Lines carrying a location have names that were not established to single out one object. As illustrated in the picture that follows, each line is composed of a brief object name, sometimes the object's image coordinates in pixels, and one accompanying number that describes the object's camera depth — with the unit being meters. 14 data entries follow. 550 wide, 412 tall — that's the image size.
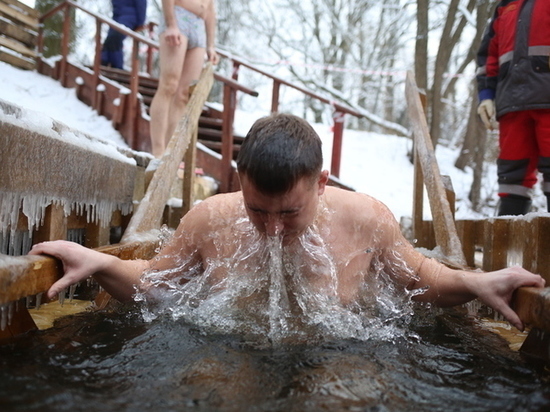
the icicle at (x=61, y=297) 2.34
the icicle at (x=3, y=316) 1.58
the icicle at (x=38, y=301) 2.38
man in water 1.93
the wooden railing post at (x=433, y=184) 3.26
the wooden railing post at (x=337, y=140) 6.93
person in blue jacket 8.81
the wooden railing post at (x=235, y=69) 7.99
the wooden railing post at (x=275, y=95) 6.95
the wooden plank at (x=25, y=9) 9.20
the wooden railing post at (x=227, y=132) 6.32
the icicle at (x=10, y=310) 1.65
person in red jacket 3.65
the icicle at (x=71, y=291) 2.45
